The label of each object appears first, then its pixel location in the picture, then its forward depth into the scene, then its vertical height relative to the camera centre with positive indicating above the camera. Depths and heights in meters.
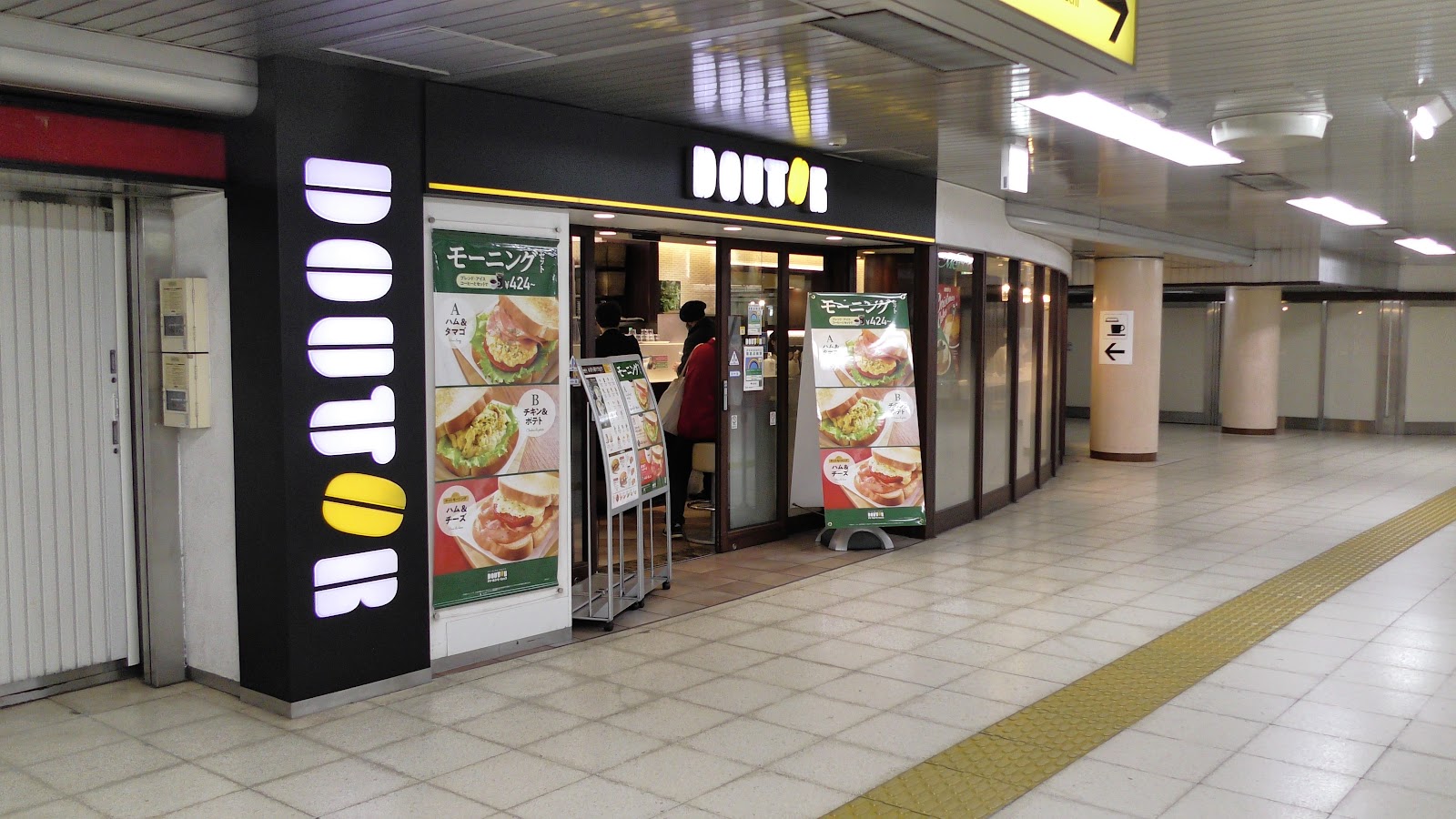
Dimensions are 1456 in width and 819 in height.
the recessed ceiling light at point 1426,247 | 13.28 +1.23
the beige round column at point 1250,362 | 17.14 -0.29
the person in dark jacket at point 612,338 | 7.78 +0.04
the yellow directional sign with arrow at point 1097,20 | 3.26 +1.00
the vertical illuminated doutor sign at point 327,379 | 4.47 -0.15
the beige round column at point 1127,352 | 13.74 -0.10
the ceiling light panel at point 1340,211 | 9.79 +1.24
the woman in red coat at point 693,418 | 8.22 -0.57
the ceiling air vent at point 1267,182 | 8.27 +1.24
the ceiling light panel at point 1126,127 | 5.79 +1.25
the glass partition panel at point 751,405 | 7.94 -0.46
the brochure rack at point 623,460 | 5.86 -0.65
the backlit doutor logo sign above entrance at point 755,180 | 6.31 +0.99
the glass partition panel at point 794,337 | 8.36 +0.05
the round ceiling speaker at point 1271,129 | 5.88 +1.15
